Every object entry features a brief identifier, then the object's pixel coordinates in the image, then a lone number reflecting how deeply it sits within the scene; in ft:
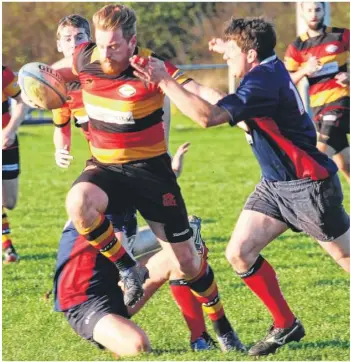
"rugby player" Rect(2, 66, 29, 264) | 65.92
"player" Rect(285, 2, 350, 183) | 75.66
